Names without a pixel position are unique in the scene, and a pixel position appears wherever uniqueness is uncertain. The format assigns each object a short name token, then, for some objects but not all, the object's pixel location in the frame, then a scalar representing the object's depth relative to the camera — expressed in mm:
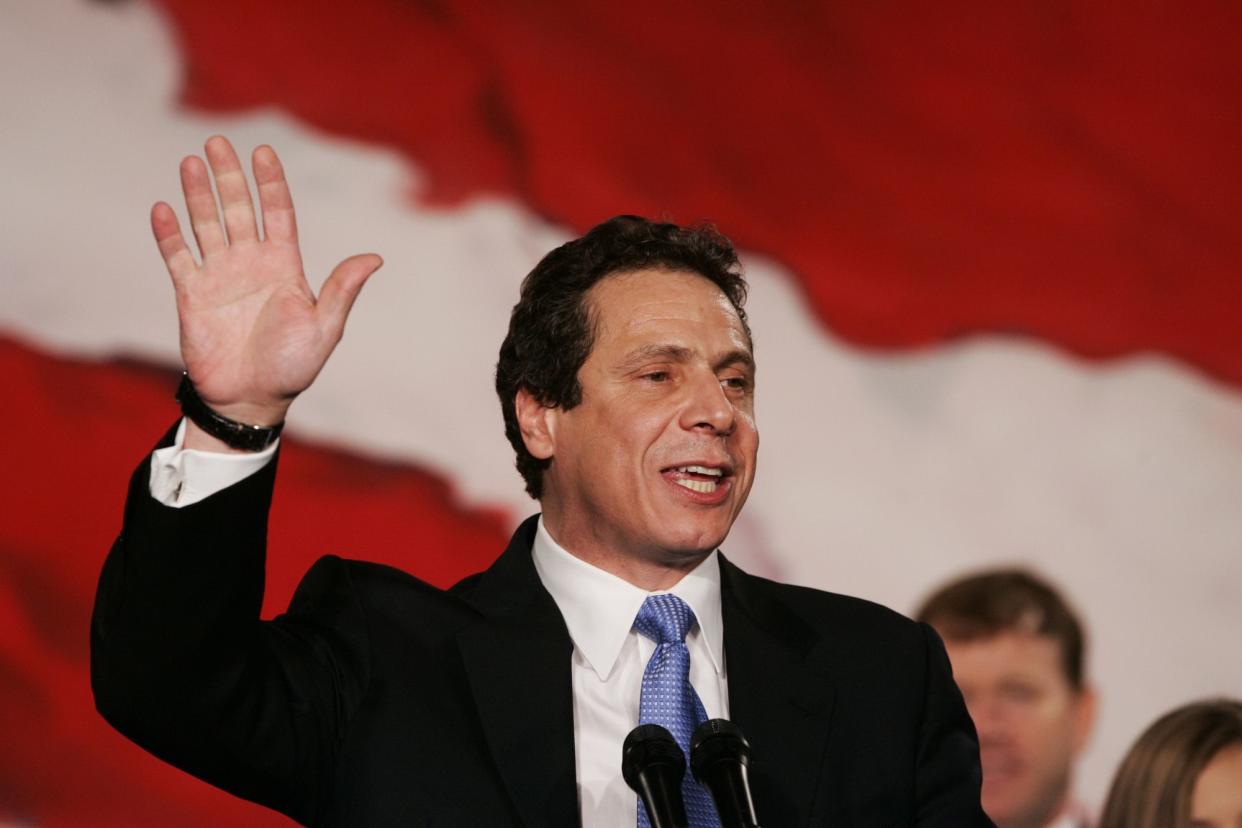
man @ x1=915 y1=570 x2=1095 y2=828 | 7931
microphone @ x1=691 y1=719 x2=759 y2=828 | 6242
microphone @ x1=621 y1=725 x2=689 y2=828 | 6242
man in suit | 6335
